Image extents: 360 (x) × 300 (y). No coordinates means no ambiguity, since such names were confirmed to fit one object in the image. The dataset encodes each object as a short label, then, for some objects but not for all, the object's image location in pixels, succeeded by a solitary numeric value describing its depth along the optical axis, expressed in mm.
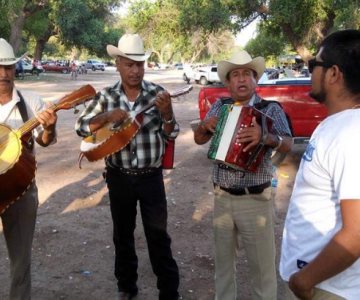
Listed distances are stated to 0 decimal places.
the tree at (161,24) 22206
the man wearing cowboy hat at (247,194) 3210
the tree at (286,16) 17312
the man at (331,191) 1612
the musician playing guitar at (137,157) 3574
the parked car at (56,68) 52250
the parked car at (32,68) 38531
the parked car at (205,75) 33938
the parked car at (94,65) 62531
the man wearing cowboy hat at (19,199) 3227
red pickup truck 8125
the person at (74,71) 41281
